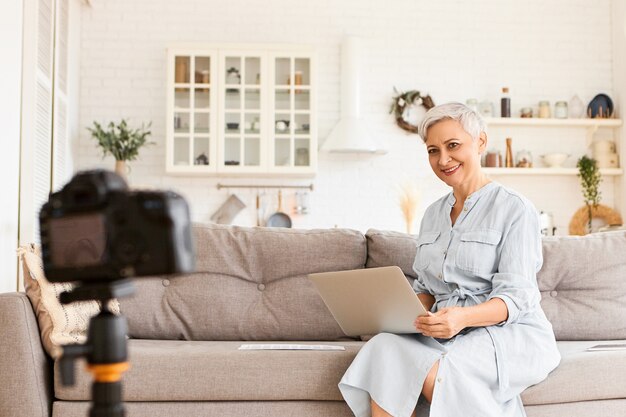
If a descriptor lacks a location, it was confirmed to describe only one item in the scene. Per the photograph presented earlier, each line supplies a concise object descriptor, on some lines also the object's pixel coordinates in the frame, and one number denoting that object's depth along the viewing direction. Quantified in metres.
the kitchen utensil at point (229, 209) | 6.10
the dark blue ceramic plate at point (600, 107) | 6.30
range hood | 5.98
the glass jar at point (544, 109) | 6.27
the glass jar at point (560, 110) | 6.29
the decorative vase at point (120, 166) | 5.77
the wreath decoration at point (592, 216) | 6.21
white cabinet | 5.91
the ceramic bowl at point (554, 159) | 6.21
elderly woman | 2.23
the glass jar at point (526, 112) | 6.25
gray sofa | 2.50
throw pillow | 2.54
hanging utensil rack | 6.11
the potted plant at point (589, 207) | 6.16
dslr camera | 0.99
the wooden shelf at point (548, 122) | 6.21
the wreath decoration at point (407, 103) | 6.20
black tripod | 1.00
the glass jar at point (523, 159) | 6.21
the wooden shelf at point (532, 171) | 6.16
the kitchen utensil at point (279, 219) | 6.11
